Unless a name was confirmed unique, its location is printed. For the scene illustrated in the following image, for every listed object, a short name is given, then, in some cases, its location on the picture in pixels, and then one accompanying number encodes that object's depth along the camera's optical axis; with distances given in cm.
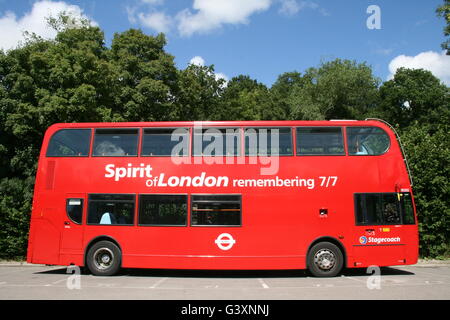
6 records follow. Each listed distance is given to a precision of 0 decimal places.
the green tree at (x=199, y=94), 3622
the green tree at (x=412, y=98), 4816
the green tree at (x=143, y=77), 3020
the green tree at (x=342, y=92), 4862
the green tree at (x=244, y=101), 5030
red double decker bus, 1086
